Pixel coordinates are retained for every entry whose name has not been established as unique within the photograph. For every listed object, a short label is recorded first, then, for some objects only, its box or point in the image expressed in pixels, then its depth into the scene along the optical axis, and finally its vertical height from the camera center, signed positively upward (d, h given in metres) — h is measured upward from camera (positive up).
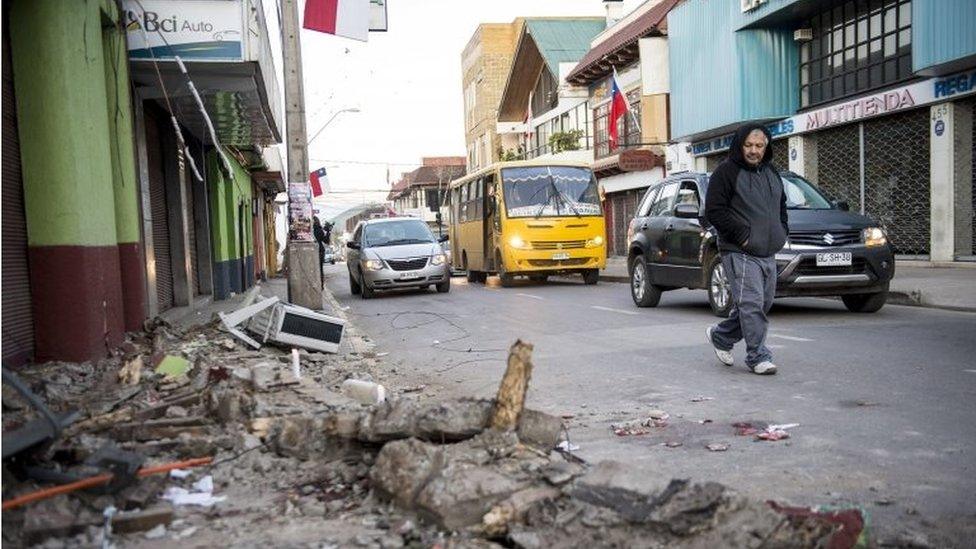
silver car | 17.91 -0.74
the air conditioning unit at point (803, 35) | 22.42 +4.68
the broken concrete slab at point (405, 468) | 3.31 -0.98
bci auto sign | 8.68 +2.17
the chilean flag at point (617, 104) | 28.67 +3.88
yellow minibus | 19.78 -0.01
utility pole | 11.32 +0.60
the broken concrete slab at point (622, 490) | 2.98 -1.00
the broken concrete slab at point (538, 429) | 3.77 -0.95
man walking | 6.66 -0.11
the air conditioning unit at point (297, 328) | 8.41 -0.99
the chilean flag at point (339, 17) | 11.43 +2.90
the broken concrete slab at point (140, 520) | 3.11 -1.07
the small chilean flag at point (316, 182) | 32.54 +1.87
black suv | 10.01 -0.53
